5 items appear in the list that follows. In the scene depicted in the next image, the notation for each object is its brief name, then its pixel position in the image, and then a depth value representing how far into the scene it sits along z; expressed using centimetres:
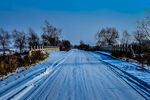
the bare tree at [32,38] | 4006
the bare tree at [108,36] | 4144
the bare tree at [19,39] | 3672
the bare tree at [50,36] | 3653
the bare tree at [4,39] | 3161
